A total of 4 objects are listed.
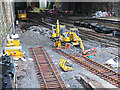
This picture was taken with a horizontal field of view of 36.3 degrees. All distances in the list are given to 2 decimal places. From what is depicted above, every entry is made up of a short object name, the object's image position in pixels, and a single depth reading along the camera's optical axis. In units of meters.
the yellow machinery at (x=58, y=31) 18.23
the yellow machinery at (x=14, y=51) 14.56
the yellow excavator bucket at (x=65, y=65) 12.54
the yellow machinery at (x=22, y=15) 32.34
